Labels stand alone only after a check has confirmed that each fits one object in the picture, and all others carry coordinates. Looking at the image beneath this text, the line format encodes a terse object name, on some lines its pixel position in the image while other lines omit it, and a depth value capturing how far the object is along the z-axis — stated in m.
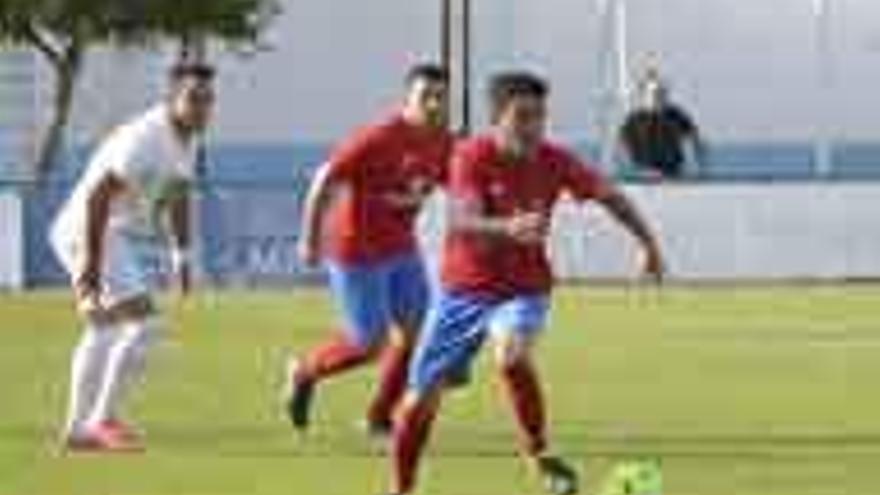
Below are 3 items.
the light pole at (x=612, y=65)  57.44
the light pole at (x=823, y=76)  61.09
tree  53.56
